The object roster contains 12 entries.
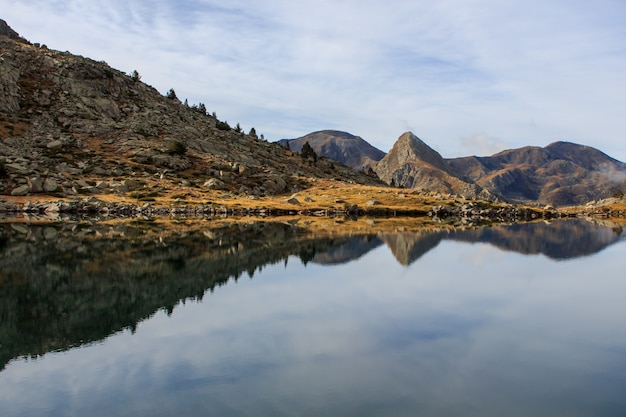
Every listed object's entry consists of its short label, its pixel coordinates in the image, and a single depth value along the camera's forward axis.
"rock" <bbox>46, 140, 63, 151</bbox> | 106.97
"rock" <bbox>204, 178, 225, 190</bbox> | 106.25
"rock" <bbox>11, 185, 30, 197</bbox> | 84.56
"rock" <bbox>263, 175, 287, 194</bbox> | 115.31
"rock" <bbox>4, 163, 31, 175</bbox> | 90.75
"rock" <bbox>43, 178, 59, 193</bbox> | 87.96
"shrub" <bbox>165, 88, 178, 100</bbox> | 168.75
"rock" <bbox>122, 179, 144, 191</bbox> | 96.84
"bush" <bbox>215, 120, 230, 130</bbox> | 160.75
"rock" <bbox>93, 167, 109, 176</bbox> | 102.12
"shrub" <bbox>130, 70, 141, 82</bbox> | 155.60
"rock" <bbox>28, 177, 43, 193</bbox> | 86.88
